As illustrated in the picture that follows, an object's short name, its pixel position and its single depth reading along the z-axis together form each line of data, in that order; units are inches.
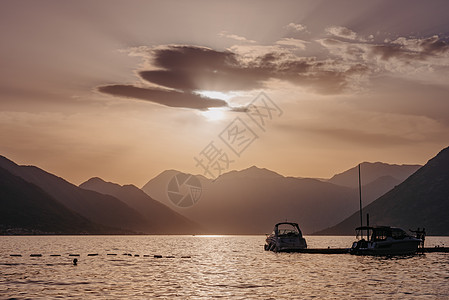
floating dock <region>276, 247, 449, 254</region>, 4597.9
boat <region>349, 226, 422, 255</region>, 4072.3
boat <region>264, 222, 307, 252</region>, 4857.3
